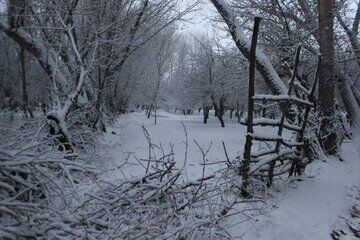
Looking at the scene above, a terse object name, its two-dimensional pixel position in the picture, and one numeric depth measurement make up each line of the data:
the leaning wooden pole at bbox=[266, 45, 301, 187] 6.02
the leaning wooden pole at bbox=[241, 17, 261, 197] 5.10
